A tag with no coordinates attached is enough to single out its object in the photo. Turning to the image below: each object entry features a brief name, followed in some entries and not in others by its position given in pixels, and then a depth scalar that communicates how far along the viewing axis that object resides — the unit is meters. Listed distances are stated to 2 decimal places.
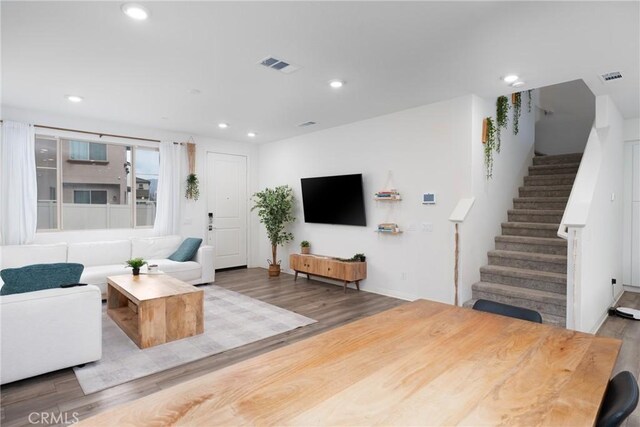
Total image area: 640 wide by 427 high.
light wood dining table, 0.92
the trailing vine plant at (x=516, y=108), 5.31
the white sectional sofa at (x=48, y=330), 2.53
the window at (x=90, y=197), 5.64
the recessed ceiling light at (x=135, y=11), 2.41
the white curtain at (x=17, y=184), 4.79
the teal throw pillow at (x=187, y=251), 5.70
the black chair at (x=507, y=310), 1.94
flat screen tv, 5.60
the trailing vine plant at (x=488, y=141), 4.50
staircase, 3.90
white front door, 7.07
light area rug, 2.80
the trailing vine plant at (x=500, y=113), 4.76
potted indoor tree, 6.62
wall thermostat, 4.68
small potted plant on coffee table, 4.23
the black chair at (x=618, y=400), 1.01
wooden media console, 5.36
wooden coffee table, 3.28
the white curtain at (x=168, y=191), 6.23
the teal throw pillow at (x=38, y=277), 2.73
